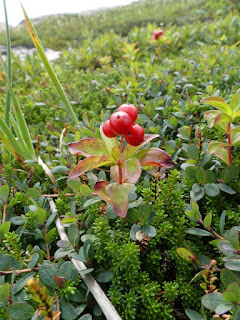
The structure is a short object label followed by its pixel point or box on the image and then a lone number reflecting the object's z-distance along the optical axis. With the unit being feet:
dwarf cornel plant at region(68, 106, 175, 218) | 0.32
